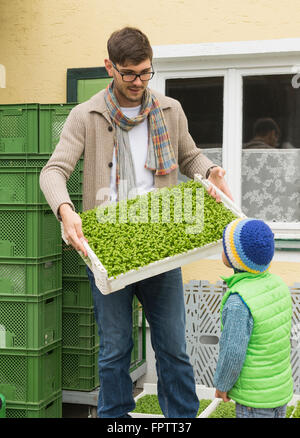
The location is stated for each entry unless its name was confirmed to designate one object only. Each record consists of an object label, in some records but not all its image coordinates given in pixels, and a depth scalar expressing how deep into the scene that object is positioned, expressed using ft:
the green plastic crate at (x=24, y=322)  12.56
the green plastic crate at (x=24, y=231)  12.56
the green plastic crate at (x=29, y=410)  12.52
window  16.78
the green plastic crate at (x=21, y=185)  12.57
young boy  8.98
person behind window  16.97
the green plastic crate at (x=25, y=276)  12.57
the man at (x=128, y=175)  10.50
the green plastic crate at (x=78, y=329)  13.93
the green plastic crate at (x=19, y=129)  14.49
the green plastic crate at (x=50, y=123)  14.35
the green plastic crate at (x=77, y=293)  14.01
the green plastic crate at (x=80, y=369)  13.94
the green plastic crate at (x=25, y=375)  12.57
